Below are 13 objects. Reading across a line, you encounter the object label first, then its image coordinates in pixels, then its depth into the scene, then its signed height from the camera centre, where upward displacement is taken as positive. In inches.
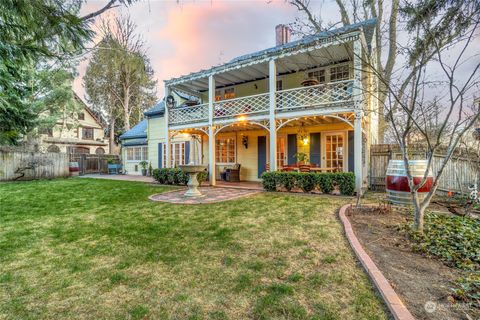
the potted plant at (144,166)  656.7 -12.7
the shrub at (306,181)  304.1 -29.0
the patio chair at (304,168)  340.0 -12.8
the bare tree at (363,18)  195.3 +195.1
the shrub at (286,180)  317.4 -28.2
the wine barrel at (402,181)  196.7 -19.9
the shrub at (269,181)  331.0 -30.7
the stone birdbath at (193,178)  294.0 -22.6
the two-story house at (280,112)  317.7 +77.3
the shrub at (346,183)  282.7 -29.8
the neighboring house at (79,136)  939.3 +125.0
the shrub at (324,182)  294.0 -29.5
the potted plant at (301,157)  377.4 +4.0
